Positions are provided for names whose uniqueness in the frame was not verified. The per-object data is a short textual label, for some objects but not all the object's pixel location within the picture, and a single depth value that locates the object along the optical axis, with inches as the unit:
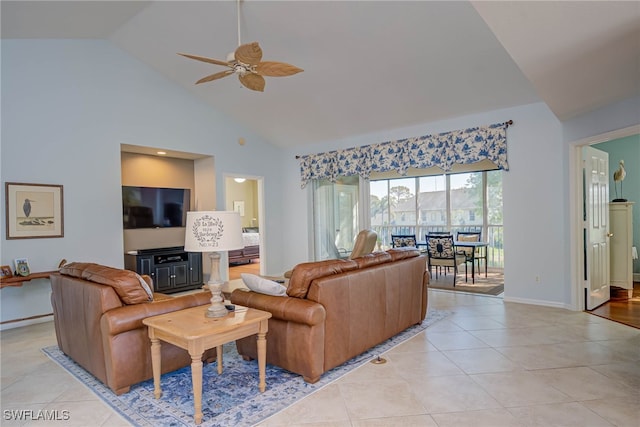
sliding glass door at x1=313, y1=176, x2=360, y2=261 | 279.6
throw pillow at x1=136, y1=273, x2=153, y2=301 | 108.0
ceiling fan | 118.6
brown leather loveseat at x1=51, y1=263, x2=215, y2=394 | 98.3
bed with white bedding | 371.4
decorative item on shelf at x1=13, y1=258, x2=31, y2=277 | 163.0
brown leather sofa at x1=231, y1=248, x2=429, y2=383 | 103.0
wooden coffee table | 85.6
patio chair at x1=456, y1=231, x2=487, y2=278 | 293.9
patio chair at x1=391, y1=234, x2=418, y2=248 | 260.2
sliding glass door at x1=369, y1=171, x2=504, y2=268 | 328.8
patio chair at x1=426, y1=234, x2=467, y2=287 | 247.9
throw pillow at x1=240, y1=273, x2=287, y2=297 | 113.1
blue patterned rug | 88.0
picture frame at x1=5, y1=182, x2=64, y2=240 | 167.0
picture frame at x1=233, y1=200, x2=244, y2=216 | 419.9
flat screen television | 226.5
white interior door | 175.0
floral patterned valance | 199.8
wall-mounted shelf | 154.5
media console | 220.7
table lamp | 95.5
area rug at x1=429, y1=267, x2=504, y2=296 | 229.8
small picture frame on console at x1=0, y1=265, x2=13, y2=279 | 159.1
